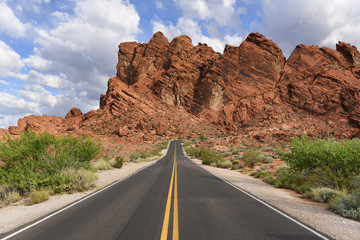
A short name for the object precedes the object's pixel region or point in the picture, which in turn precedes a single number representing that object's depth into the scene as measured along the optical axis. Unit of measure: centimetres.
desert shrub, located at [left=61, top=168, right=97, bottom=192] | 1004
